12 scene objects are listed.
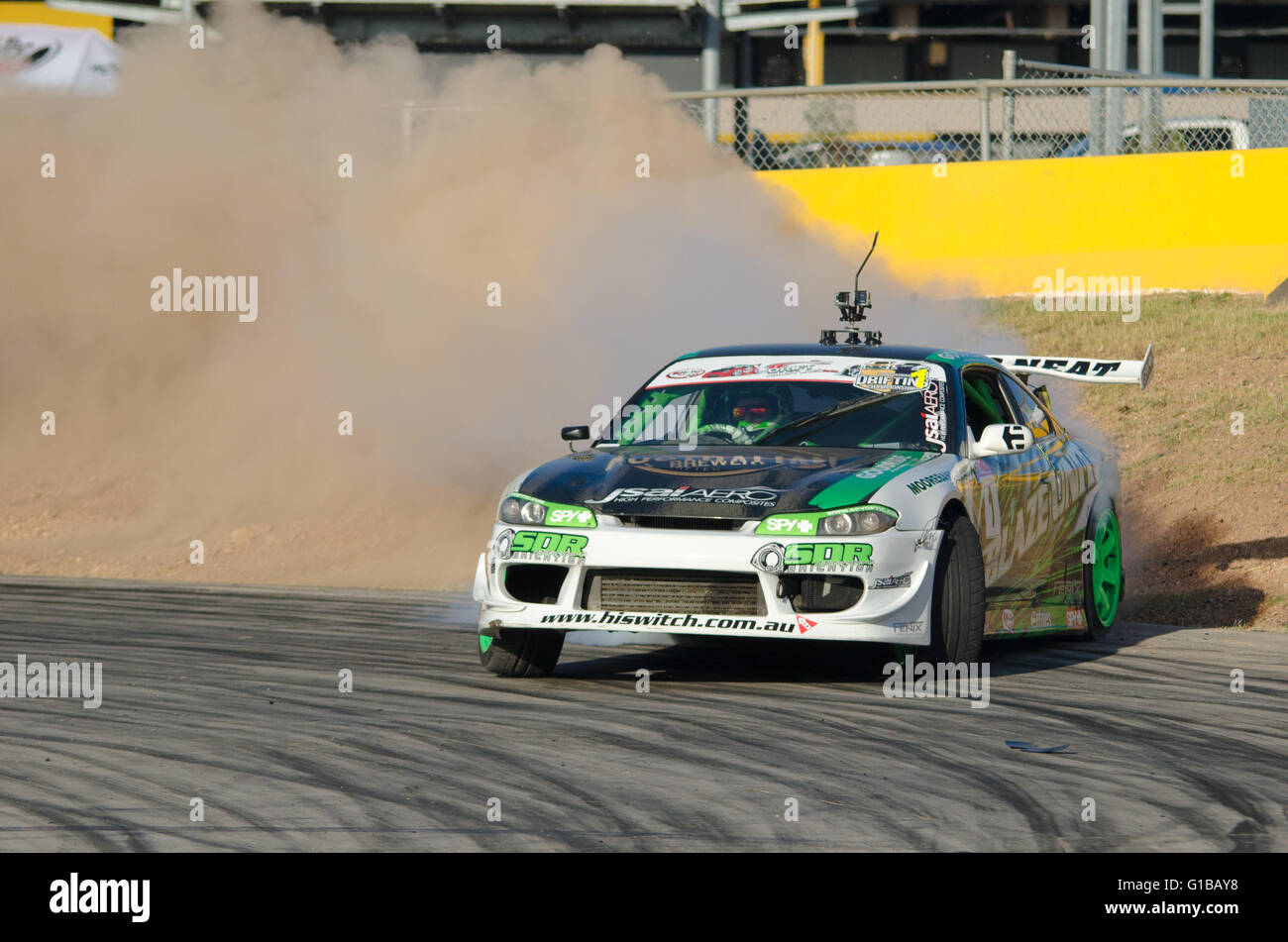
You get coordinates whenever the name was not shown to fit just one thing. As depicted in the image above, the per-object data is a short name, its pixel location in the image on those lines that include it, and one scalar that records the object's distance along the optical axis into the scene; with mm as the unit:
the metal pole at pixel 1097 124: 16906
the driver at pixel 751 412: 8727
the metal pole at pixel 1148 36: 20734
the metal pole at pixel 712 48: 28406
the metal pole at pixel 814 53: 36094
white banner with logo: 25844
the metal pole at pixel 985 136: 17109
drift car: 7527
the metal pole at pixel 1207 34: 27044
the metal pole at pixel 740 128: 17947
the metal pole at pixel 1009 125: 16875
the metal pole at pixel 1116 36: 20047
